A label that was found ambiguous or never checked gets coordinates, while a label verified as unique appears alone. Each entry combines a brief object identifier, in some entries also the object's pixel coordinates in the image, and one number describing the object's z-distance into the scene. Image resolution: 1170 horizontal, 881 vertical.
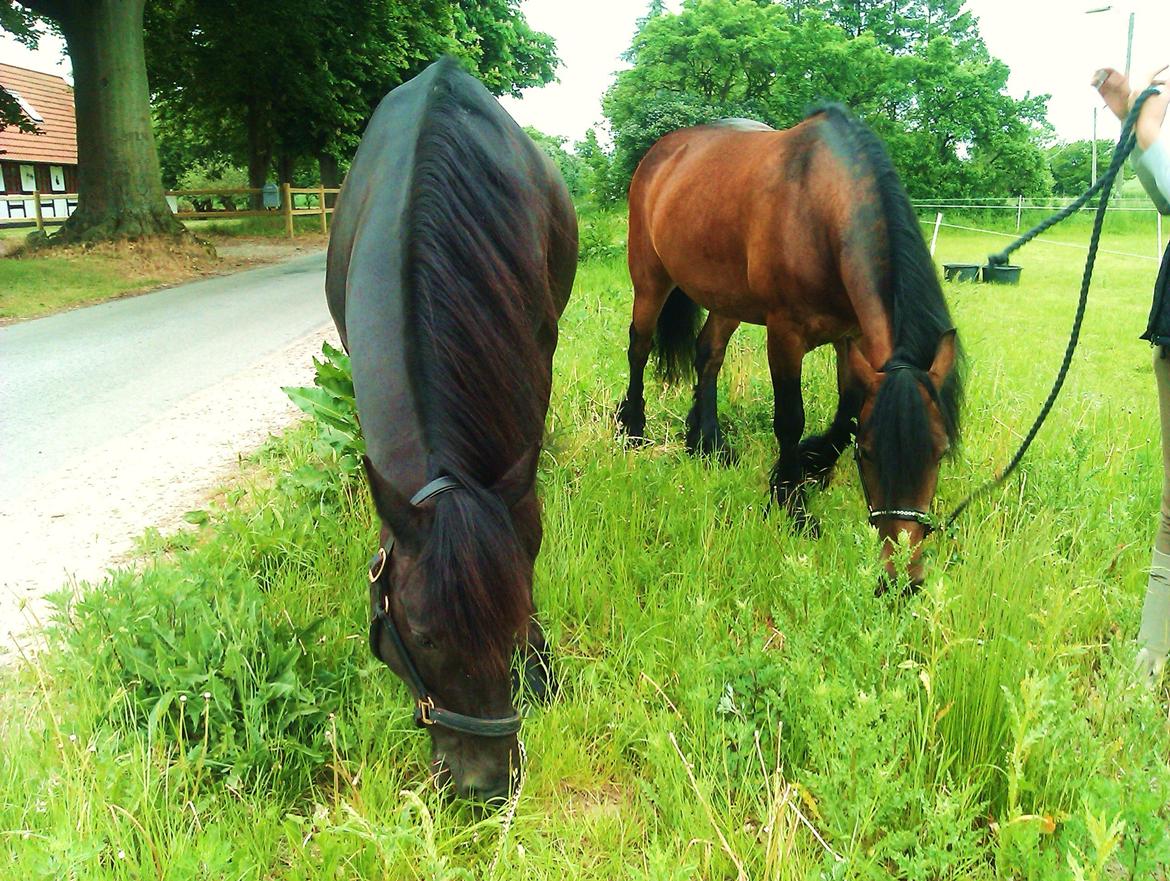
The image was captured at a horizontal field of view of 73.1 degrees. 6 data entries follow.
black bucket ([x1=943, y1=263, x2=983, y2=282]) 11.79
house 34.16
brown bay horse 2.95
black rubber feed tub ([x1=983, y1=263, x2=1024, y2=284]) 12.97
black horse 1.88
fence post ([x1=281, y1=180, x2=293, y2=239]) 20.47
